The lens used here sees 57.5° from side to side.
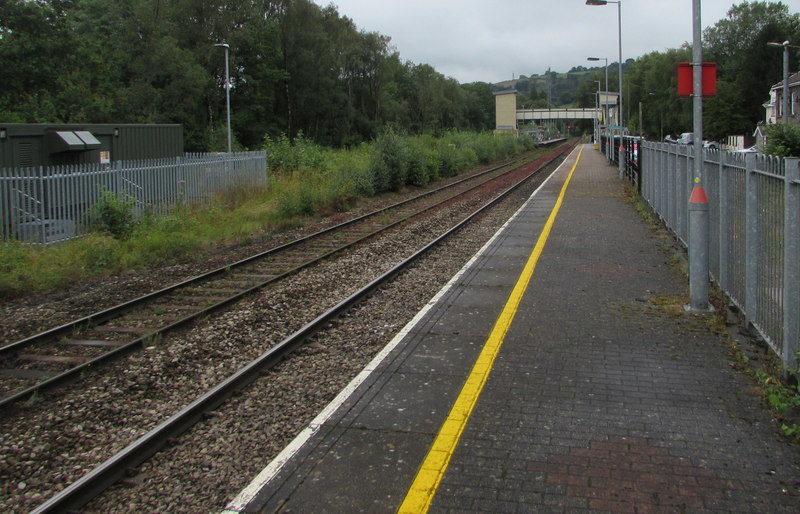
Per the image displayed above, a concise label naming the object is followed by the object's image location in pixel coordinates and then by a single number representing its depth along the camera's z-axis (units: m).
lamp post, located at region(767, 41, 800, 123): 36.94
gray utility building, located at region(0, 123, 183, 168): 17.14
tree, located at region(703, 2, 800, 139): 84.88
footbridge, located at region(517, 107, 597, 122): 120.94
